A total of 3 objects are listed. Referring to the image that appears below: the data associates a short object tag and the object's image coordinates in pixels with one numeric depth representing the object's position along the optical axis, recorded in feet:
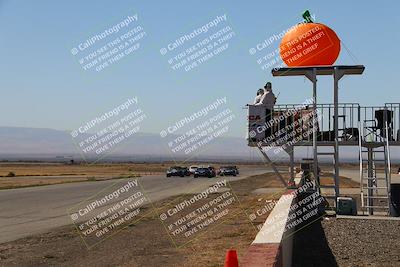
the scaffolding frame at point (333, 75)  53.93
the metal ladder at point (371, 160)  53.78
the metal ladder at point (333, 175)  53.98
